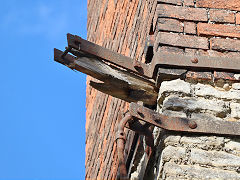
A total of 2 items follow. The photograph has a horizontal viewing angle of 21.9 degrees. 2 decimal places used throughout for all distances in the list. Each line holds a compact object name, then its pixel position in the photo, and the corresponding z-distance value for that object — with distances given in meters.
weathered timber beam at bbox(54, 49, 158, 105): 3.60
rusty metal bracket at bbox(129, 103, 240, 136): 3.33
